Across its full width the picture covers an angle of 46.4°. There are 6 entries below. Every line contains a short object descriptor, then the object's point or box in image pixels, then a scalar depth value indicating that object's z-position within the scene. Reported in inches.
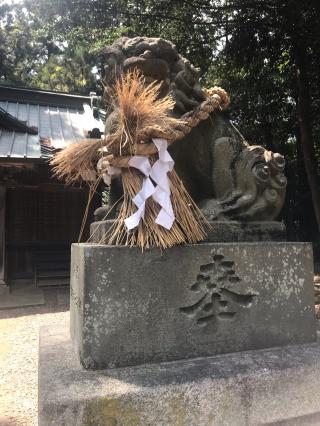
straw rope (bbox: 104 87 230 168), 67.0
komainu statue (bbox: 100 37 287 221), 78.9
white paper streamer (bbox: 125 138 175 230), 64.9
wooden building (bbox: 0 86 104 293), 295.6
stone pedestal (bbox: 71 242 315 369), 61.7
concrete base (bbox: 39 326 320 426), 52.7
